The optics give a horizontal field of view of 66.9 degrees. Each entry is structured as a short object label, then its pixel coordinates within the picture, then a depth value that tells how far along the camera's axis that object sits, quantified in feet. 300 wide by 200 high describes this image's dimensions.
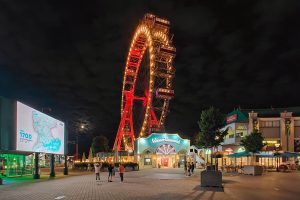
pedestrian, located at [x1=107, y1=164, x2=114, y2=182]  65.80
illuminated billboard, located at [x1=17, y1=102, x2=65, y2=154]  63.79
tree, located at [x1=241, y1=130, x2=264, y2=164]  121.57
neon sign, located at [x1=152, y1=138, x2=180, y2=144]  143.44
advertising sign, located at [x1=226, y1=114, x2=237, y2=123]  162.68
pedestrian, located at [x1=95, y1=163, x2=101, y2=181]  64.89
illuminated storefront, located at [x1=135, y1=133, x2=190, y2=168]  142.69
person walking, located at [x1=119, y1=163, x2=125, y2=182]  63.57
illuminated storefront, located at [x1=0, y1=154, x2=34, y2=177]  77.80
